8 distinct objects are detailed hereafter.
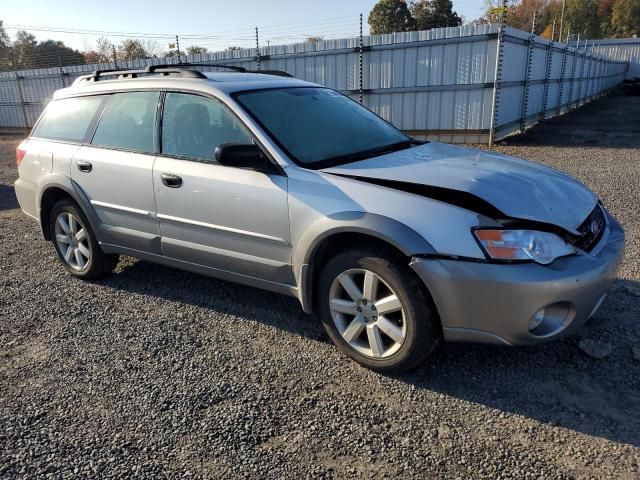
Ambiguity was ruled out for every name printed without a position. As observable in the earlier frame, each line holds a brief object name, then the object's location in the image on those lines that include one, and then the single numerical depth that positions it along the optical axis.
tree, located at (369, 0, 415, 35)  54.34
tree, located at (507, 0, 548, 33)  75.12
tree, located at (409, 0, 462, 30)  54.63
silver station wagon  2.72
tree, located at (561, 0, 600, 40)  78.25
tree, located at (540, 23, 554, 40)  73.56
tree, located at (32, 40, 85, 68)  20.40
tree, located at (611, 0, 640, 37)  74.62
